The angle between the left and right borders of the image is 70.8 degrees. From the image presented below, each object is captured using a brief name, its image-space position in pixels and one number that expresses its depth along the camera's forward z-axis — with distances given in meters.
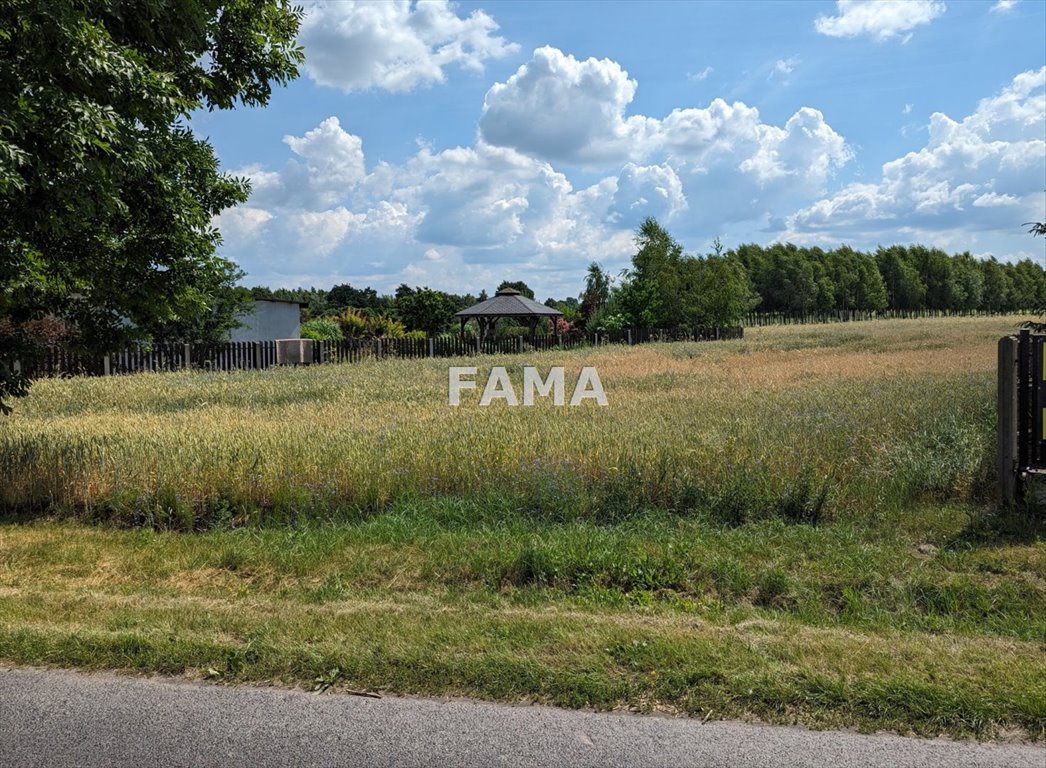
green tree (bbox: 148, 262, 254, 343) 32.19
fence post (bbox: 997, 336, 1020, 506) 6.56
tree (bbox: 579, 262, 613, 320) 70.75
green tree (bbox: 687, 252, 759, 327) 56.12
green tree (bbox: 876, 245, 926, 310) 104.44
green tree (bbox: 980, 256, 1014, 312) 114.75
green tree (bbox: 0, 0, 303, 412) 5.61
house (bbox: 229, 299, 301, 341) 42.75
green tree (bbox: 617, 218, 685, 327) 56.12
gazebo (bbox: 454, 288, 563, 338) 42.34
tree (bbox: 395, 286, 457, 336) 57.56
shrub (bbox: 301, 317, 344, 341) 45.78
